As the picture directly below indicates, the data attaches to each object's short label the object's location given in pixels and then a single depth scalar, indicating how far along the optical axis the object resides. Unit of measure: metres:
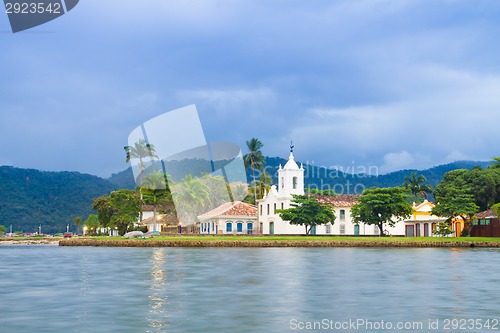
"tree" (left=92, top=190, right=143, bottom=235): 103.31
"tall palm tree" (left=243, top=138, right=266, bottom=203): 130.50
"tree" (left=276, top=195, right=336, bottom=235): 88.94
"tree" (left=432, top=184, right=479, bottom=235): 84.19
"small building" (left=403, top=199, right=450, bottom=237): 102.06
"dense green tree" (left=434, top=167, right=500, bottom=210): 94.31
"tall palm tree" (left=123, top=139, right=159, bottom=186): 131.62
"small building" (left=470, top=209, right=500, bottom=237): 87.50
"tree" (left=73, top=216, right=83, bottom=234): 169.32
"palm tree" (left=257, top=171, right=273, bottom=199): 123.71
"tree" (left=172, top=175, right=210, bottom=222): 111.19
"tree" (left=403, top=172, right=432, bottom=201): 141.44
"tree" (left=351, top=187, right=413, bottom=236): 83.06
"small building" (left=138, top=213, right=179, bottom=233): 120.75
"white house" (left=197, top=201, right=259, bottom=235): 103.75
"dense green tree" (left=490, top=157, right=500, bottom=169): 104.39
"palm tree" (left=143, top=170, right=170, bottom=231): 120.19
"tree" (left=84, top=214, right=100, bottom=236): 151.25
